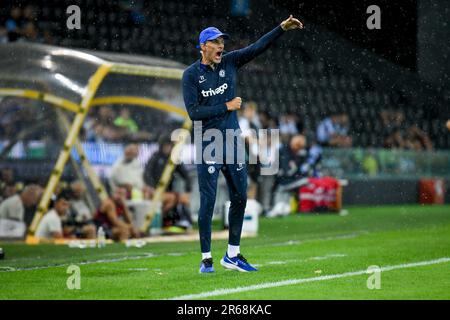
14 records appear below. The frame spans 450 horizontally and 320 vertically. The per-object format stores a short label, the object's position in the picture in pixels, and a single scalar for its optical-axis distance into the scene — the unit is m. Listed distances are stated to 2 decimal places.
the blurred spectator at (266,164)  21.41
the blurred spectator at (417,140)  27.38
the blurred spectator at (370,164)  25.27
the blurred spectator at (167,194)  16.50
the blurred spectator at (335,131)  25.34
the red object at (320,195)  22.31
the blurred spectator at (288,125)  23.94
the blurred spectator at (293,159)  22.12
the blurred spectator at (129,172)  16.14
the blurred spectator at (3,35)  19.61
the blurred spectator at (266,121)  22.50
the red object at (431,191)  26.17
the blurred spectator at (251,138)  20.62
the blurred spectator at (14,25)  19.33
